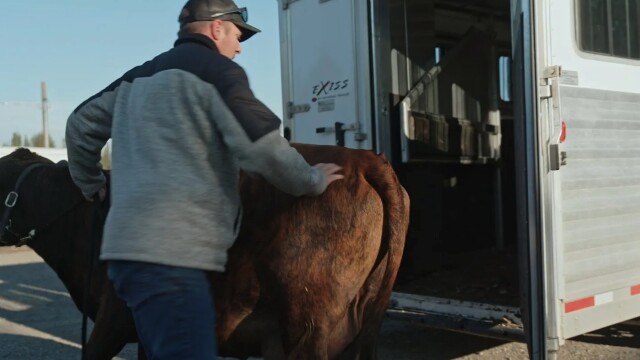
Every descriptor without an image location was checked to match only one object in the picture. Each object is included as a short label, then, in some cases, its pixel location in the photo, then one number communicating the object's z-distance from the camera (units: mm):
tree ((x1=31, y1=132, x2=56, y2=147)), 37791
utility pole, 35062
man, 2102
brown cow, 3012
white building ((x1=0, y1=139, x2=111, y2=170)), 19766
